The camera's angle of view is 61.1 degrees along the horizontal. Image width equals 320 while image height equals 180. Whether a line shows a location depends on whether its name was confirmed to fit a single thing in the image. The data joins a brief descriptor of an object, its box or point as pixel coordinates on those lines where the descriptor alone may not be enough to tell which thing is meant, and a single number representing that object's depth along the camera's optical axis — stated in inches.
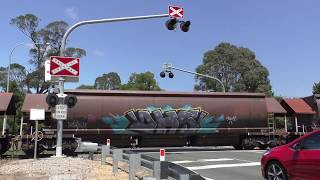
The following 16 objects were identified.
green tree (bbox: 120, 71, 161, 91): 2148.2
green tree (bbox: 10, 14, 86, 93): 1554.9
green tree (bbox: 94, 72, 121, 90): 2765.5
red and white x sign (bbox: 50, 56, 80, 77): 377.6
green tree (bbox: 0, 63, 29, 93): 1702.8
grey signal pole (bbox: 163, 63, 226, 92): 943.7
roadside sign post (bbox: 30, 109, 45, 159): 420.0
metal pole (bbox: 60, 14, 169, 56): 397.7
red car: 228.6
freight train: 581.8
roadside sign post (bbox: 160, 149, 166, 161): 240.3
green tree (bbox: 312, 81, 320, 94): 1743.0
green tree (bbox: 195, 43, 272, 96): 1934.0
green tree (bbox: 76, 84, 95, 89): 2527.8
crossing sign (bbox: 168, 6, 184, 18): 454.4
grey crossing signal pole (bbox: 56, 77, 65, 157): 370.8
